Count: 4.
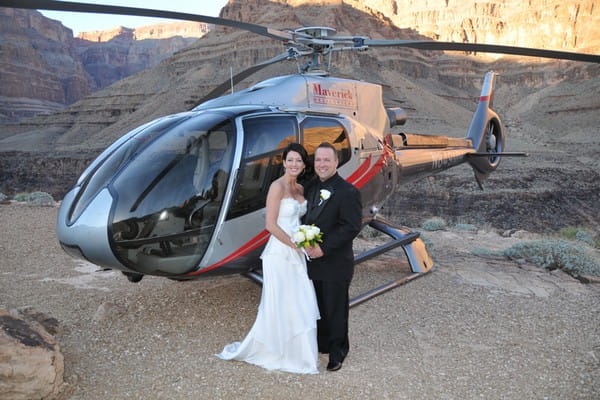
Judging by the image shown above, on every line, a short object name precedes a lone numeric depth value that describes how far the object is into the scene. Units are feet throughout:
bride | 11.25
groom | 10.94
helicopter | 11.51
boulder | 9.02
